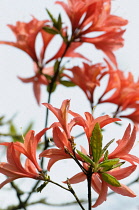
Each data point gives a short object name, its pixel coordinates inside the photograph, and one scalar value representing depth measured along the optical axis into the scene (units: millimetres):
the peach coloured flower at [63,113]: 2749
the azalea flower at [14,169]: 2869
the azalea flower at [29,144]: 2865
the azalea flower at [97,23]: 4126
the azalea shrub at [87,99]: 2724
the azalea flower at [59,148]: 2765
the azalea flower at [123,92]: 4240
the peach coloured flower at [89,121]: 2724
